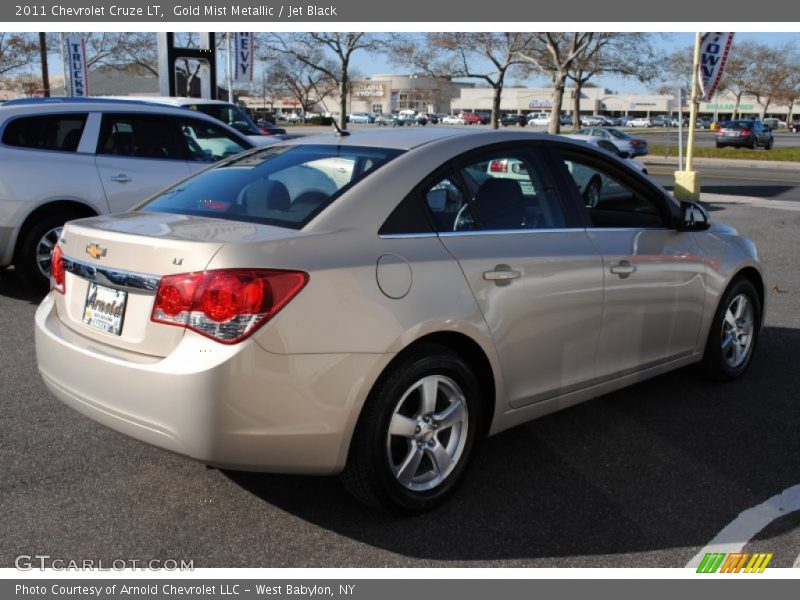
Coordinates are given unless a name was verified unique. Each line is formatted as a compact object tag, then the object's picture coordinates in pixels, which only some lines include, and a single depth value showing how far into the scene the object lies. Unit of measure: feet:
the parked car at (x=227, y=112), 52.60
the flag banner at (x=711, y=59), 58.49
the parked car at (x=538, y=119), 286.05
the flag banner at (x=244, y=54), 106.01
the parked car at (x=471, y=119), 291.38
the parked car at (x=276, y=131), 76.89
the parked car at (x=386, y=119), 264.72
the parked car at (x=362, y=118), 297.33
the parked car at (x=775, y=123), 308.65
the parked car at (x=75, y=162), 24.56
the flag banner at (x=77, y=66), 110.63
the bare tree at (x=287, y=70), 149.63
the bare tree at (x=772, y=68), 250.98
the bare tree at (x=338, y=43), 127.85
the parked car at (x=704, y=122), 351.05
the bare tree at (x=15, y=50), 150.41
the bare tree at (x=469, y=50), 134.82
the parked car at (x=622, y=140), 113.70
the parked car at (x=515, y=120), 280.06
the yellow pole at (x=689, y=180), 57.62
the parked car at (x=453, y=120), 280.31
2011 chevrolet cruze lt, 9.95
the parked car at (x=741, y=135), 156.35
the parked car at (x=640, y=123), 338.34
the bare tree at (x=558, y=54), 125.90
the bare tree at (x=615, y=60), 138.21
